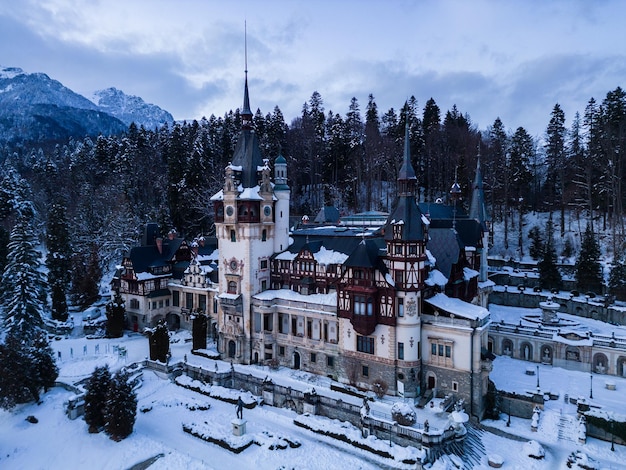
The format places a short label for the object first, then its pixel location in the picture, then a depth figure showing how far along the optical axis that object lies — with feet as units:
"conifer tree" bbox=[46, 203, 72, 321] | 167.02
